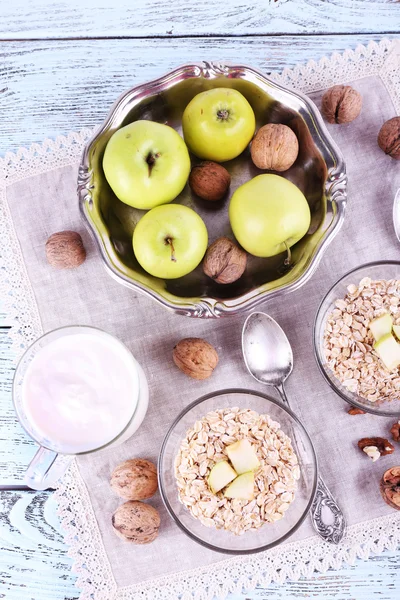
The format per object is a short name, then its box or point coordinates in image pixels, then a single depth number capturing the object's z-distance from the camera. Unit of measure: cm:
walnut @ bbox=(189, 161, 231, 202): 91
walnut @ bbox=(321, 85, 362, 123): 96
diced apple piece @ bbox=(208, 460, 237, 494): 89
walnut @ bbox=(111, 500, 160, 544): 93
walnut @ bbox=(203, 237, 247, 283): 90
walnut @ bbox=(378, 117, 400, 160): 96
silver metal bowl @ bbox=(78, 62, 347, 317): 88
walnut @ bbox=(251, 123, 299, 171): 90
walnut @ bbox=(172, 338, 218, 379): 93
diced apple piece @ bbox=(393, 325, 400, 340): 93
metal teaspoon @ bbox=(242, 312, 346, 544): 96
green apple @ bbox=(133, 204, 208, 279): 86
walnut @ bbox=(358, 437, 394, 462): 96
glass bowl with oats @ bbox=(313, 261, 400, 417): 94
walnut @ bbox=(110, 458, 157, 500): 94
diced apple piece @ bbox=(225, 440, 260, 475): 89
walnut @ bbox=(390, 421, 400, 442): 97
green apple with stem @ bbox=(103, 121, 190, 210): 85
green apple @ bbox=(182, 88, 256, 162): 88
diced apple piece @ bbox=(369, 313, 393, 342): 92
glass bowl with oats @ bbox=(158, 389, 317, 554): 91
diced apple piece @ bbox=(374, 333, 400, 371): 91
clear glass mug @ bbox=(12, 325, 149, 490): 91
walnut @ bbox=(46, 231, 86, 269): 96
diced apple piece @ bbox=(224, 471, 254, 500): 89
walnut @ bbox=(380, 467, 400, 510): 94
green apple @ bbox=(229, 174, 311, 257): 86
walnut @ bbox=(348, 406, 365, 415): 97
